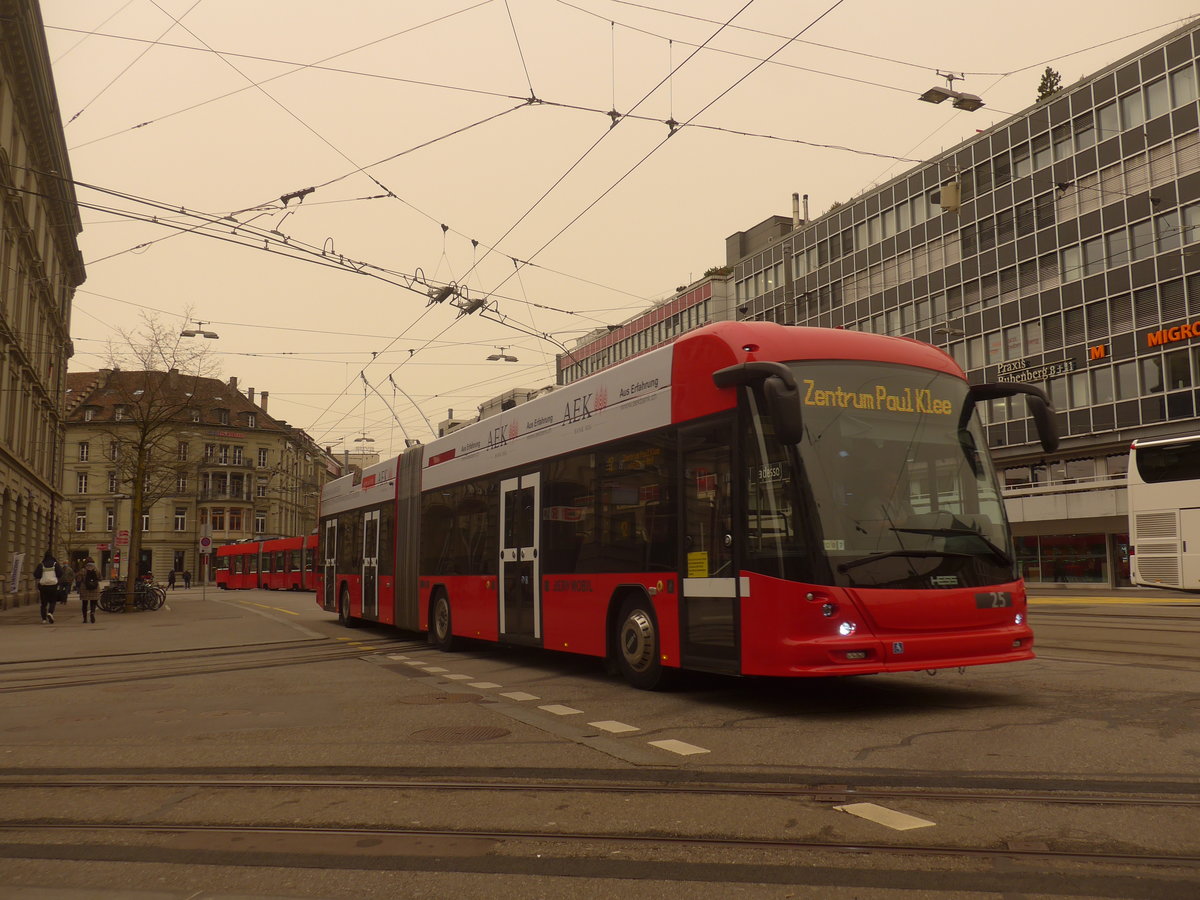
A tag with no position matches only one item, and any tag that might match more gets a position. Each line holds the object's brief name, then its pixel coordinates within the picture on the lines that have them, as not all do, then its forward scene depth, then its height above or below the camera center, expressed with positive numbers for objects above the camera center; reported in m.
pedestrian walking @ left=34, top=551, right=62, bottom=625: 24.98 -0.29
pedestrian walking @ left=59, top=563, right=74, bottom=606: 37.41 -0.53
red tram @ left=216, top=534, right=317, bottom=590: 48.62 +0.10
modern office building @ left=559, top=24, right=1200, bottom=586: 34.56 +10.26
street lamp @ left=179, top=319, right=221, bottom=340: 27.28 +6.07
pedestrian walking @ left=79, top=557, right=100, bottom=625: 26.36 -0.52
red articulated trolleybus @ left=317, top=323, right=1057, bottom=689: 7.80 +0.36
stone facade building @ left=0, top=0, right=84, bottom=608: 30.86 +9.70
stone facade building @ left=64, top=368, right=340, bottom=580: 86.12 +7.01
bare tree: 33.12 +4.76
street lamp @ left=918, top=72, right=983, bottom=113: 17.12 +7.43
